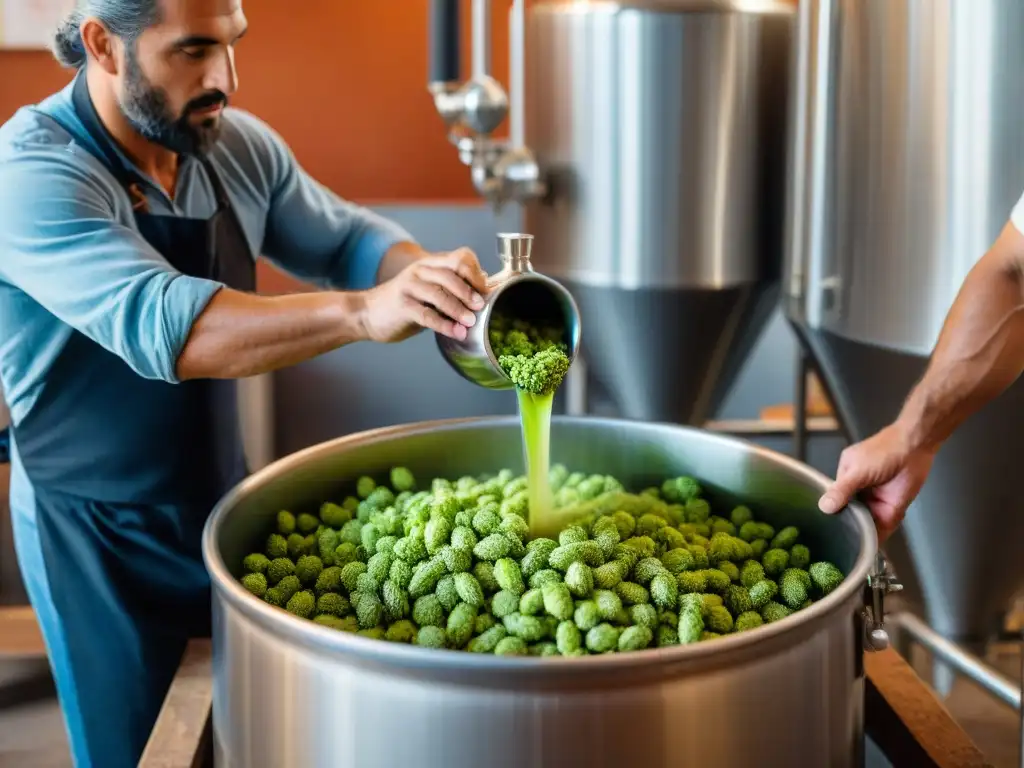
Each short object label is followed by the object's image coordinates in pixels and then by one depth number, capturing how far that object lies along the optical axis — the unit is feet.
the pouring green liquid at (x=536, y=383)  3.43
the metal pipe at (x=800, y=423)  7.26
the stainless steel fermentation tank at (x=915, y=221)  4.50
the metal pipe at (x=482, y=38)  6.63
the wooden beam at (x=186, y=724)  3.34
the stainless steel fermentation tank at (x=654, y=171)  5.96
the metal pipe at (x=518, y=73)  6.54
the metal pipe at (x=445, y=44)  6.77
